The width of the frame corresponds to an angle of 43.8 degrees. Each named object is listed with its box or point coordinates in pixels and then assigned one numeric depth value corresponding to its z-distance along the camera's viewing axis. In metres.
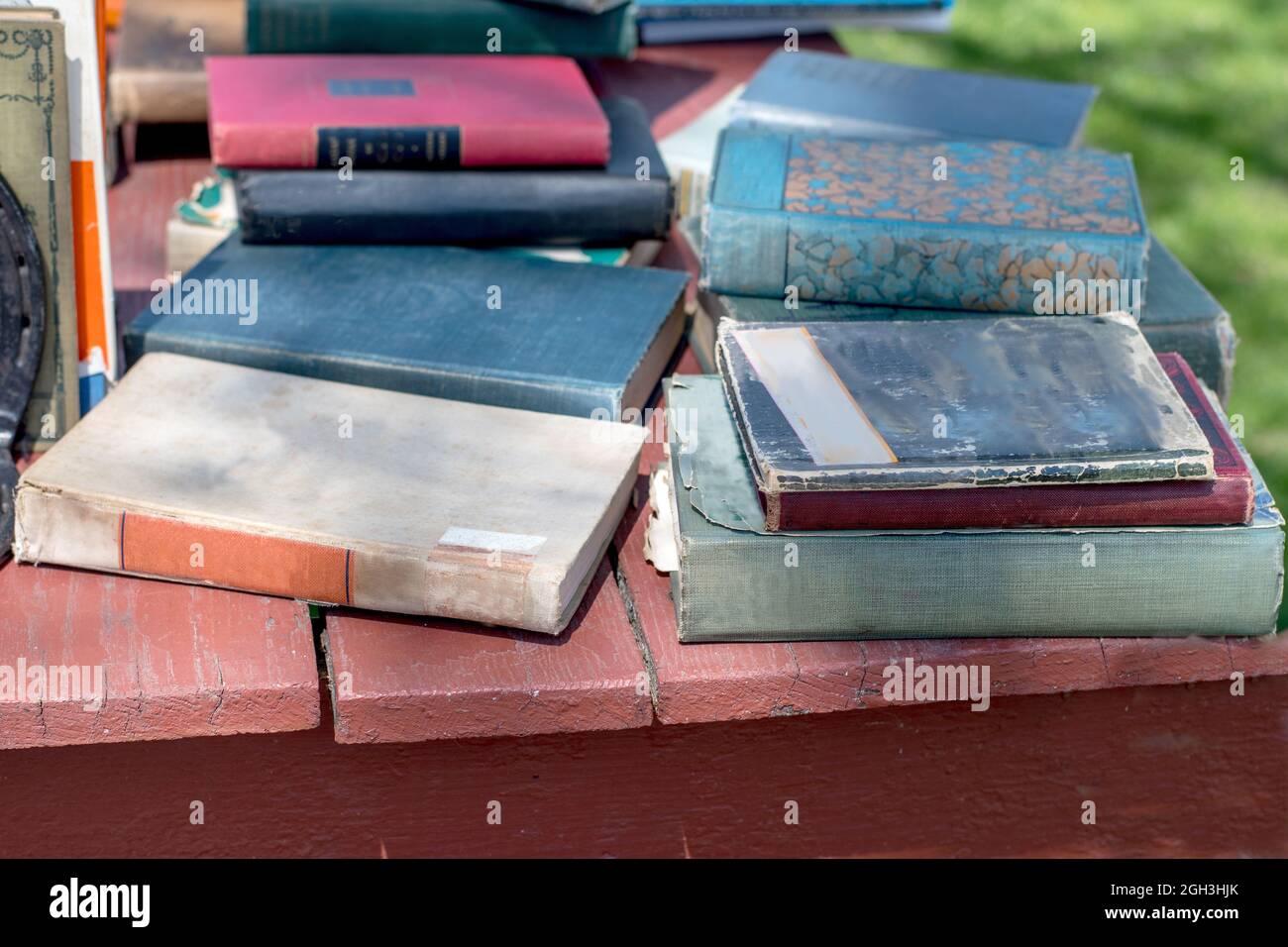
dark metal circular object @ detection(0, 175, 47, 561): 1.20
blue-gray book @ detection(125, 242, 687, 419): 1.27
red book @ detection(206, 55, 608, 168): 1.46
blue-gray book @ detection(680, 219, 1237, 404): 1.36
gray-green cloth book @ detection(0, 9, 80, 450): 1.17
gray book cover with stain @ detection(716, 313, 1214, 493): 1.03
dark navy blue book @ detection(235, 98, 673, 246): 1.46
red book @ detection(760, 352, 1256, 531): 1.04
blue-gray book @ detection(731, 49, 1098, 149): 1.72
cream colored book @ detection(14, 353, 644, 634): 1.05
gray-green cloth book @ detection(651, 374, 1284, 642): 1.05
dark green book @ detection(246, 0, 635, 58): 1.71
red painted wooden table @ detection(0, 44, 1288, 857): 1.04
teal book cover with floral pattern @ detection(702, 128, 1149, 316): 1.33
